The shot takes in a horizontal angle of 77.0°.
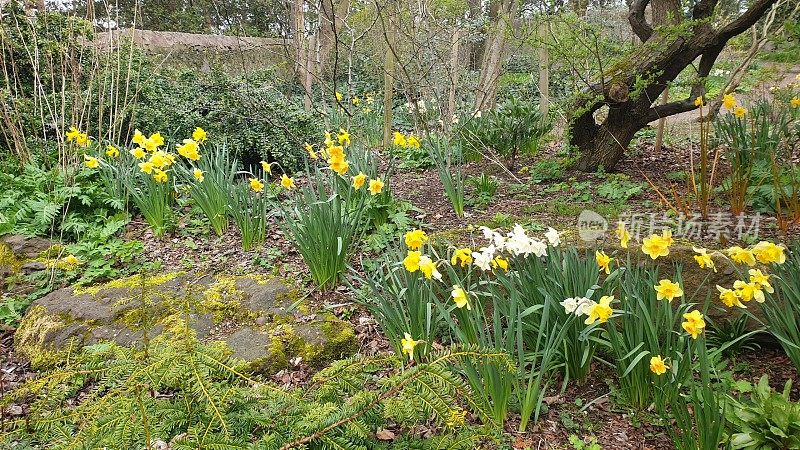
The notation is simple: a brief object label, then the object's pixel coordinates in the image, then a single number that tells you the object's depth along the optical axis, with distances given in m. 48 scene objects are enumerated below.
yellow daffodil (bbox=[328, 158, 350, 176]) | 3.13
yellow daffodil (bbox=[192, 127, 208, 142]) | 3.93
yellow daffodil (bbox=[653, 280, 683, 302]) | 1.79
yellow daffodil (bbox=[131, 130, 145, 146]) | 3.73
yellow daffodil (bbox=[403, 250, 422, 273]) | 2.07
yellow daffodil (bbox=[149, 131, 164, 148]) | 3.73
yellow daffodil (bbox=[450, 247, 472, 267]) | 2.15
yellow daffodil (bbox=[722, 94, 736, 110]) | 3.24
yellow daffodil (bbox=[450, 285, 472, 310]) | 1.96
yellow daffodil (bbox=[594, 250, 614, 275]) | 1.97
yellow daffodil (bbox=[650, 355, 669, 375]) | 1.68
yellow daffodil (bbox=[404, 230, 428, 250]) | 2.19
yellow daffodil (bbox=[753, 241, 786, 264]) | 1.84
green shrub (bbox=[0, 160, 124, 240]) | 3.77
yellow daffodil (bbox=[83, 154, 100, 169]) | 3.85
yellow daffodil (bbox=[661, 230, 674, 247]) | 2.00
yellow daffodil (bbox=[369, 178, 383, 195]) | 3.04
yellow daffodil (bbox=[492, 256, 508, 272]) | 2.09
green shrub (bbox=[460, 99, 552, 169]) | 4.81
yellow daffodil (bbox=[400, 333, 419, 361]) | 1.88
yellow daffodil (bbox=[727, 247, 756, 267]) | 1.87
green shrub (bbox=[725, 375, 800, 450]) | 1.58
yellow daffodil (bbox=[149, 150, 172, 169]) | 3.60
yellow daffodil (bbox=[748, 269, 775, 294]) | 1.78
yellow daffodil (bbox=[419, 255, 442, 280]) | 2.01
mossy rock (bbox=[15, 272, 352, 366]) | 2.70
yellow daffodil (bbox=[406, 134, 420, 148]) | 4.05
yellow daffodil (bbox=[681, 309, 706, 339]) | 1.65
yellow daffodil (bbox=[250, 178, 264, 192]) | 3.44
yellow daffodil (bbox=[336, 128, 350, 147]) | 3.58
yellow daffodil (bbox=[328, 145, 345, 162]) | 3.09
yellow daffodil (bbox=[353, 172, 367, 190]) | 3.01
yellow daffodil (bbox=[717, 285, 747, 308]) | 1.76
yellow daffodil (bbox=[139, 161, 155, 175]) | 3.64
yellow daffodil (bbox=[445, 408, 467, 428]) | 1.11
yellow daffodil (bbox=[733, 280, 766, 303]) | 1.76
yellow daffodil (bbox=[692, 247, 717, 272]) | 1.91
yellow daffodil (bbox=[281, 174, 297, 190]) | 3.32
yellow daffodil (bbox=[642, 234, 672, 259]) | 1.96
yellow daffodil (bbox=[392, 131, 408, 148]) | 3.99
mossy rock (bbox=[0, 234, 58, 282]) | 3.46
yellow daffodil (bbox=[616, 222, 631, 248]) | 2.09
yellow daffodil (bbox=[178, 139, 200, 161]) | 3.61
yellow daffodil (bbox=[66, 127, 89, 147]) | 4.10
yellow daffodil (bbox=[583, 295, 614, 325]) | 1.77
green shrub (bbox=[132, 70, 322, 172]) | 5.54
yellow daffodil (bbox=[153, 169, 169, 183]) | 3.69
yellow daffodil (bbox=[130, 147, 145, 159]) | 3.71
